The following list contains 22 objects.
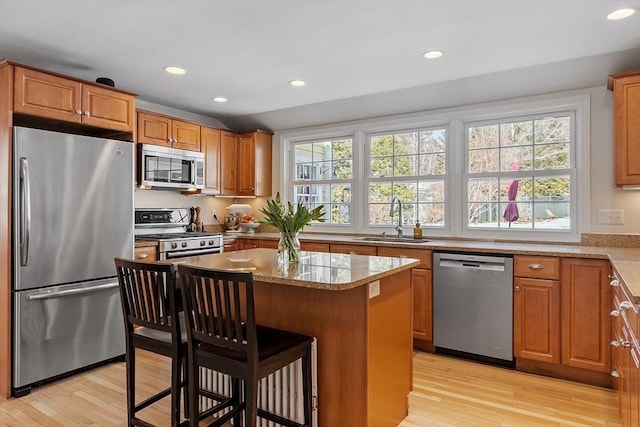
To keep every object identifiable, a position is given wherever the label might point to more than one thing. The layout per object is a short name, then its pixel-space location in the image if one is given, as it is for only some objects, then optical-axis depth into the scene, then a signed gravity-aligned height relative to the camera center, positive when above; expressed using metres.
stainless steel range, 3.95 -0.22
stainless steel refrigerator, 2.72 -0.25
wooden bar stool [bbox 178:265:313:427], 1.63 -0.59
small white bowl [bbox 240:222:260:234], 5.14 -0.16
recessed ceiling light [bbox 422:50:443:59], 3.00 +1.20
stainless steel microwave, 4.05 +0.49
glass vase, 2.42 -0.21
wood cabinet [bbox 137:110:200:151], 4.08 +0.88
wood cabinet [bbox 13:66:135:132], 2.77 +0.84
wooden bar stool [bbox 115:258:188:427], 1.90 -0.50
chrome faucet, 4.22 +0.00
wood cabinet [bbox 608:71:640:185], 2.95 +0.64
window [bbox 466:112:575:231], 3.66 +0.38
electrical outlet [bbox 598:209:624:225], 3.35 -0.02
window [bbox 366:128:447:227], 4.27 +0.42
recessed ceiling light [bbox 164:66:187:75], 3.39 +1.21
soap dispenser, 4.12 -0.18
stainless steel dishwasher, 3.18 -0.74
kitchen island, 1.96 -0.57
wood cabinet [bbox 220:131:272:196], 5.08 +0.64
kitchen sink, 3.99 -0.26
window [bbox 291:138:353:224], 4.91 +0.48
